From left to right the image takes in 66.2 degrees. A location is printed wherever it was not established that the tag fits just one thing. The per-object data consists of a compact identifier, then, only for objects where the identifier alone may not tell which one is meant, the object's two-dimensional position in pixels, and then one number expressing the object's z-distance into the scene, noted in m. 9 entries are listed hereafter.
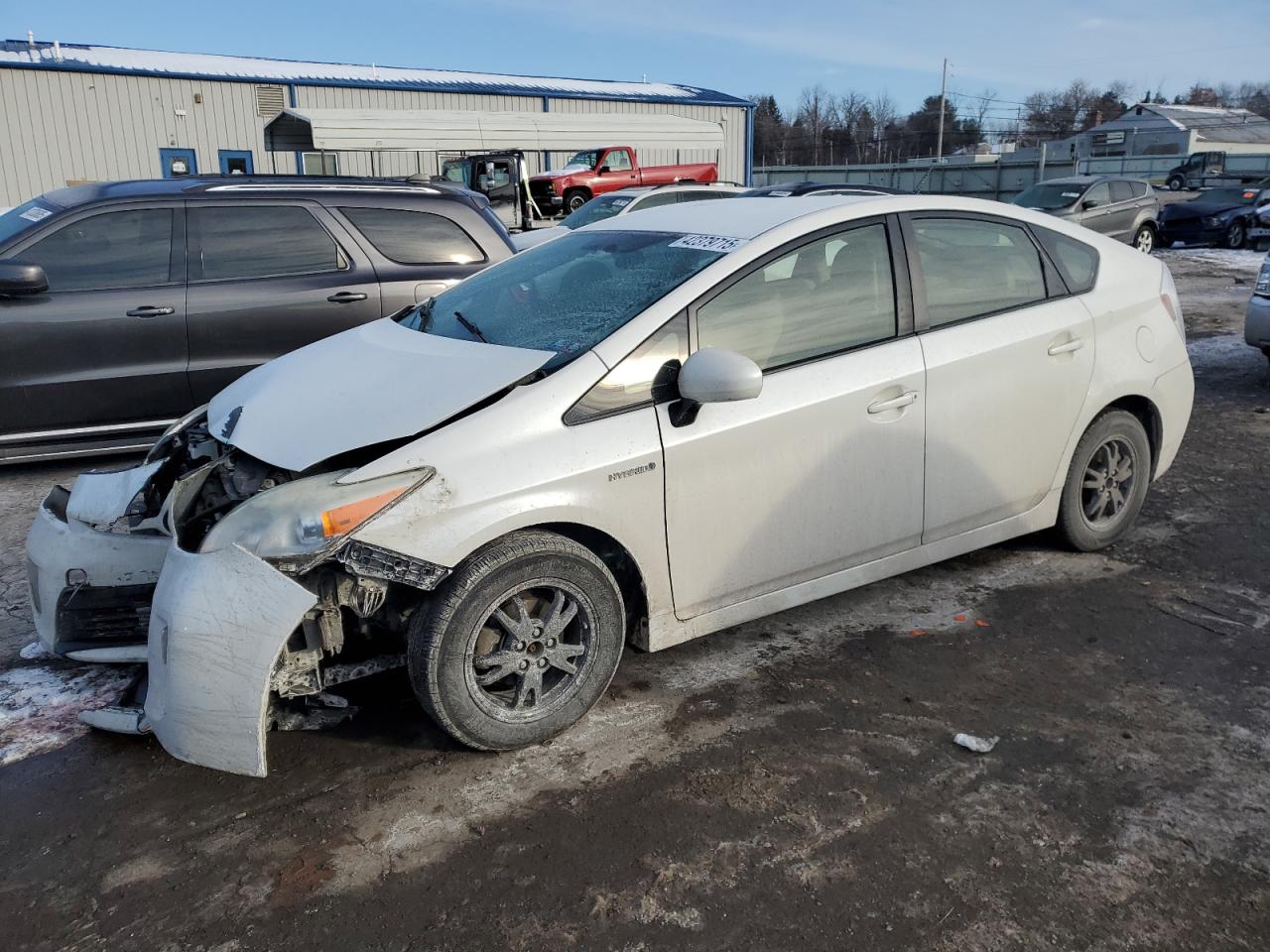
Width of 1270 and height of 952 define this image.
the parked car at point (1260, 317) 7.84
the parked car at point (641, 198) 15.19
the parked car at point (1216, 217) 20.16
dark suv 5.64
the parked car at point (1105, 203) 18.06
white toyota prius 2.84
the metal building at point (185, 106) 24.78
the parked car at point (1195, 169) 37.41
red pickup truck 23.45
